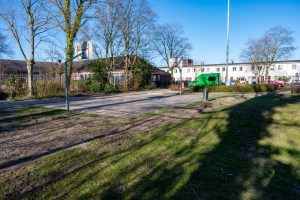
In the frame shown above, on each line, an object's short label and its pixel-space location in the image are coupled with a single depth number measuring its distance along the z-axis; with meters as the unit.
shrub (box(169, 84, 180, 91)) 27.59
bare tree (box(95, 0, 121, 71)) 28.23
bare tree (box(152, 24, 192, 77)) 53.00
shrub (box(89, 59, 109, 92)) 24.14
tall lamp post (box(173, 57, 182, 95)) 22.94
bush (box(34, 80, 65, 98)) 18.41
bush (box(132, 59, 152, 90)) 30.53
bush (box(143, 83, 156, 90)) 31.95
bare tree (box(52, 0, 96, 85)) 20.28
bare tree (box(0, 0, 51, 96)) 18.54
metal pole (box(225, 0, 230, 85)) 26.19
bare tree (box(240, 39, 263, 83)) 51.88
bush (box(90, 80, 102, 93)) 23.81
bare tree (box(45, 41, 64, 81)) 20.84
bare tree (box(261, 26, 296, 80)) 50.72
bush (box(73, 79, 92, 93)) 22.88
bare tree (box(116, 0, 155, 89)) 29.20
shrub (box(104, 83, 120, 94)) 24.52
